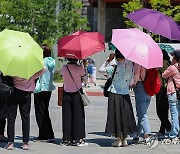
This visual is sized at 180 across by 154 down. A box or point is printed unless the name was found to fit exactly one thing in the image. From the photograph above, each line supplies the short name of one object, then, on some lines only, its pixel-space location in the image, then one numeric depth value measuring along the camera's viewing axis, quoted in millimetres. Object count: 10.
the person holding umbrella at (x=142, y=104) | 19219
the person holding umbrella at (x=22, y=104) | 17835
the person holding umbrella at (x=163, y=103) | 20757
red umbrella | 18312
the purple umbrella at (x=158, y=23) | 19311
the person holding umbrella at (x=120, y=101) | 18496
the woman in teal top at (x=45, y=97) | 19603
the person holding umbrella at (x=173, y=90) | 19450
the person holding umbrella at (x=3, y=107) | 17697
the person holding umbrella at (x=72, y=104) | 18881
